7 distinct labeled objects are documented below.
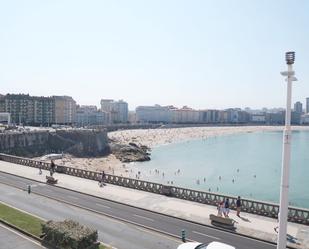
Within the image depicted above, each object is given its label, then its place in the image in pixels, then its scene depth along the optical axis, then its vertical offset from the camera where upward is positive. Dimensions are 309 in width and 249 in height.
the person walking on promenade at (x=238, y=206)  15.99 -5.83
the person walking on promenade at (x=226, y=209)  15.45 -5.93
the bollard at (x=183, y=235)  12.94 -6.40
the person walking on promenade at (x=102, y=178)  22.85 -6.11
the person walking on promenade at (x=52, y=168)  26.50 -6.11
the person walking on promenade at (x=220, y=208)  15.48 -5.84
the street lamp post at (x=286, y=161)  8.14 -1.43
